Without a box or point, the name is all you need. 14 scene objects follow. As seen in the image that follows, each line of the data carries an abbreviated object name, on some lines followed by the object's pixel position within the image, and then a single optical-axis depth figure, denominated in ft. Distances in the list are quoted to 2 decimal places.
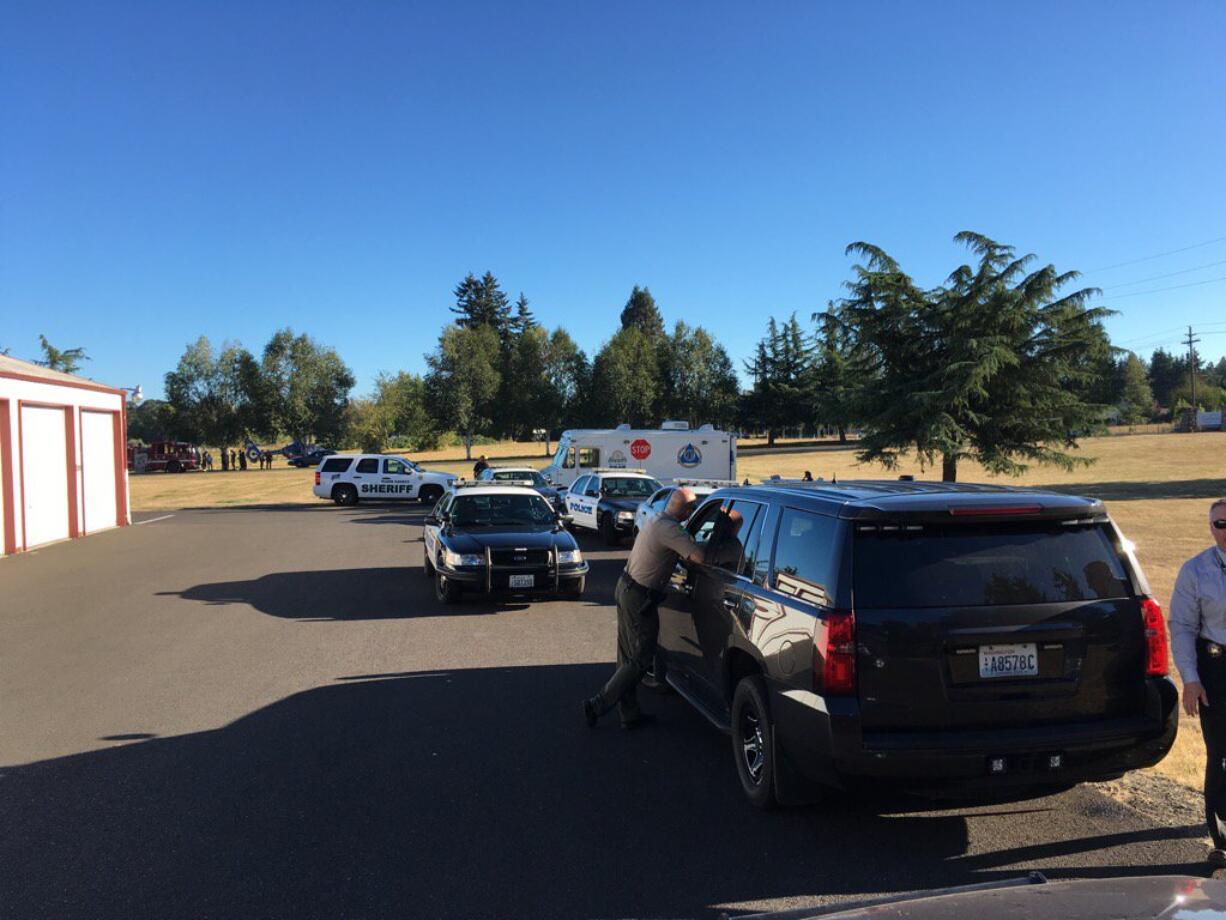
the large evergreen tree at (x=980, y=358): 70.28
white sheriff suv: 113.09
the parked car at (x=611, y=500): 62.39
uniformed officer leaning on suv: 20.01
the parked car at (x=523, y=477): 75.76
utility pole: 269.56
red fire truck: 233.35
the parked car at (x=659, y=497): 45.06
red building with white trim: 64.03
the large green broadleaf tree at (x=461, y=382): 243.60
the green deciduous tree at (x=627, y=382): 262.47
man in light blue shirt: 13.44
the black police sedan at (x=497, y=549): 36.86
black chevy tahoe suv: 13.24
